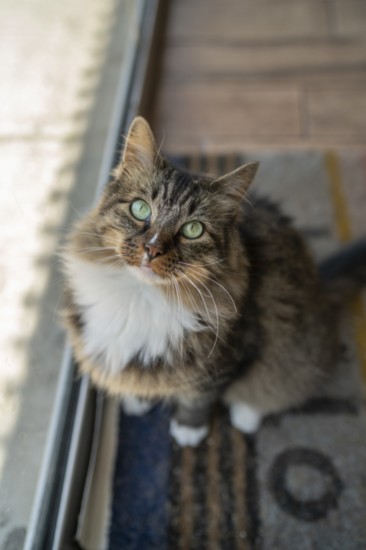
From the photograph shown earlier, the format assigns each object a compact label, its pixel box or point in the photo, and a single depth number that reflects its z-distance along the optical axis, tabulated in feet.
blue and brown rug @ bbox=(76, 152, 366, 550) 4.00
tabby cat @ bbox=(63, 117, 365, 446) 3.06
